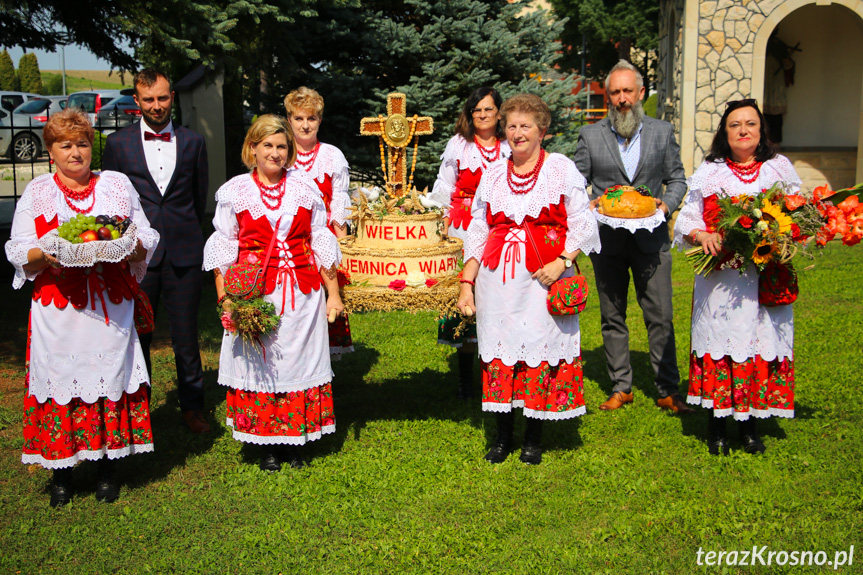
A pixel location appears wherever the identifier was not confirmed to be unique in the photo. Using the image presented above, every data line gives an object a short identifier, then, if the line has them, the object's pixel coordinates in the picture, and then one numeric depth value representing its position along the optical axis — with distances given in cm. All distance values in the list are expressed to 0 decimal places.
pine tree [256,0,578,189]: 1137
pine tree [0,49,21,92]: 4728
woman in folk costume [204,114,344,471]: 489
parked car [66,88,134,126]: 2280
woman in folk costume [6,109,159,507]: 462
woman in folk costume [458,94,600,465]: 485
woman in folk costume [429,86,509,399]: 615
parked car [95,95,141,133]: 1661
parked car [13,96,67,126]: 2073
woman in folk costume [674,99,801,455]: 506
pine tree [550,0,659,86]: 3381
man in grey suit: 599
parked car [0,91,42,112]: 2200
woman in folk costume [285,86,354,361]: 575
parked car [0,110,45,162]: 1856
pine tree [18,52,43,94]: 5003
